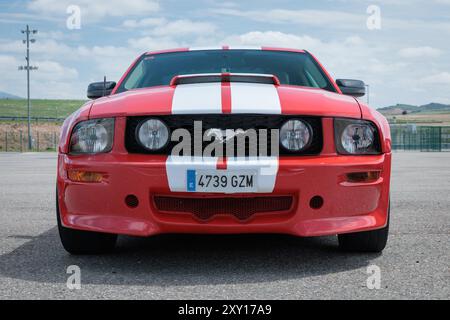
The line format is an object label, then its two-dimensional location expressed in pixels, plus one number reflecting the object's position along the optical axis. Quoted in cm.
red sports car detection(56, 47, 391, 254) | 338
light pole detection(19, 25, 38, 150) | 4706
